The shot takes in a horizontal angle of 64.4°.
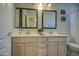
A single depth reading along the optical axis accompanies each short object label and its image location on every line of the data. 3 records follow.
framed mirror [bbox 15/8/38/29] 1.16
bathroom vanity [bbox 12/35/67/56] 1.09
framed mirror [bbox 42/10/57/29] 1.16
